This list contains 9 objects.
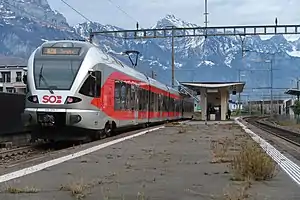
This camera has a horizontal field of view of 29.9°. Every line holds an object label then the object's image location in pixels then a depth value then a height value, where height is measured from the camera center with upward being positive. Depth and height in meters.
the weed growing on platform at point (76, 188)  8.65 -1.23
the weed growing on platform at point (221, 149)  14.15 -1.09
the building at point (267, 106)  152.23 +2.47
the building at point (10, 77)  82.06 +5.51
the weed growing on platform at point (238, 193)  8.26 -1.22
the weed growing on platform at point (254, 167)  10.55 -1.02
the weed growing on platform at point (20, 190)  9.03 -1.26
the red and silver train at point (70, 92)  19.25 +0.77
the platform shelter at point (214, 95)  58.91 +2.11
